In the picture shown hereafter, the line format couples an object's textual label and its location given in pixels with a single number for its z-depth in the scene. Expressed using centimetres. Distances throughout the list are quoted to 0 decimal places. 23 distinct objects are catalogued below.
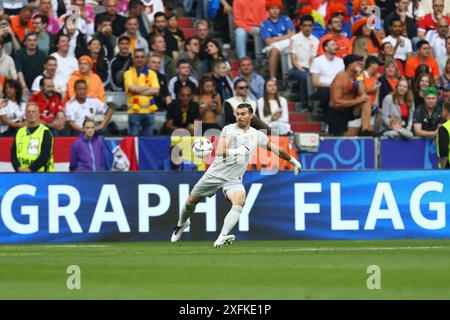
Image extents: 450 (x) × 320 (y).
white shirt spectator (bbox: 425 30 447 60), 2772
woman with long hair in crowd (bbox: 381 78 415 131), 2547
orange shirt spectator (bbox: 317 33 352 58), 2653
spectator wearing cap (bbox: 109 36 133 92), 2464
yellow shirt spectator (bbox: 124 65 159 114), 2430
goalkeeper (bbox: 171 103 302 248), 1831
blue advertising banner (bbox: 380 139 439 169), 2475
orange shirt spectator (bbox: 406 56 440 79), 2716
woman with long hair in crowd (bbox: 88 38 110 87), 2483
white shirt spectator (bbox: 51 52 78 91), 2458
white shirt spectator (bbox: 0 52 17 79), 2438
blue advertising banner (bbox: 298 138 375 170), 2453
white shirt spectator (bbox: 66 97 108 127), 2412
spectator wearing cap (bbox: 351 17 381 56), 2670
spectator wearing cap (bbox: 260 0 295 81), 2636
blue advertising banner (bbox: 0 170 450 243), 2119
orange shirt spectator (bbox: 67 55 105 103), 2431
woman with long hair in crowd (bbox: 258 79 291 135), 2458
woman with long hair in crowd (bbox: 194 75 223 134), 2436
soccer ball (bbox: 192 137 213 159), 1802
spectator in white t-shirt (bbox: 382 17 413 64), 2731
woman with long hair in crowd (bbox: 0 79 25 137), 2391
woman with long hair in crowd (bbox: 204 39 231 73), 2555
